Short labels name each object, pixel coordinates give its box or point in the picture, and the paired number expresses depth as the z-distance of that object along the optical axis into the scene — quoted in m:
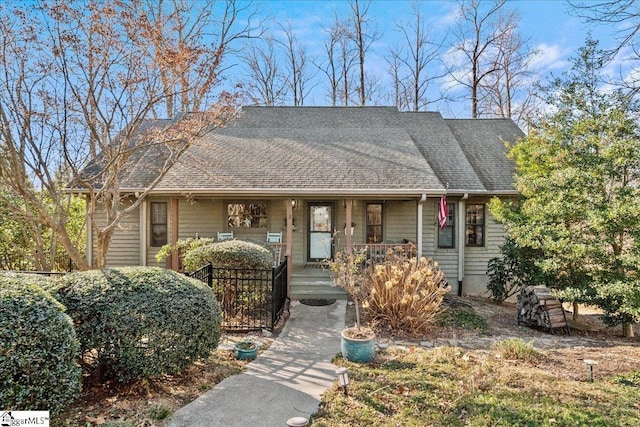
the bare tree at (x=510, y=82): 21.33
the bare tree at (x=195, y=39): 7.15
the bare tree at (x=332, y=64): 23.53
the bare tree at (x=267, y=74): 22.50
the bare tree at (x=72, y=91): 6.14
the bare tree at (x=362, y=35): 22.50
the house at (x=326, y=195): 9.58
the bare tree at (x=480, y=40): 21.42
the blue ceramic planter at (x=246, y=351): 5.25
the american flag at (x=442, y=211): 9.42
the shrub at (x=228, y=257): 7.25
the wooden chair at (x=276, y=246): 9.05
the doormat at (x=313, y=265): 10.87
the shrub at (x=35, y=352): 2.85
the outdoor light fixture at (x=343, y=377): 3.93
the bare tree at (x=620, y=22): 4.68
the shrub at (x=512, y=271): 8.52
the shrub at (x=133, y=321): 3.80
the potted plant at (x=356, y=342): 5.12
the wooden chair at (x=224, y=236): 10.39
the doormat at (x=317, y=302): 8.61
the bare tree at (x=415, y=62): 22.80
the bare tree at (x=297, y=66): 23.38
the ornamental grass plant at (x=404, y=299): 6.52
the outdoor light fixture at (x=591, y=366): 4.59
